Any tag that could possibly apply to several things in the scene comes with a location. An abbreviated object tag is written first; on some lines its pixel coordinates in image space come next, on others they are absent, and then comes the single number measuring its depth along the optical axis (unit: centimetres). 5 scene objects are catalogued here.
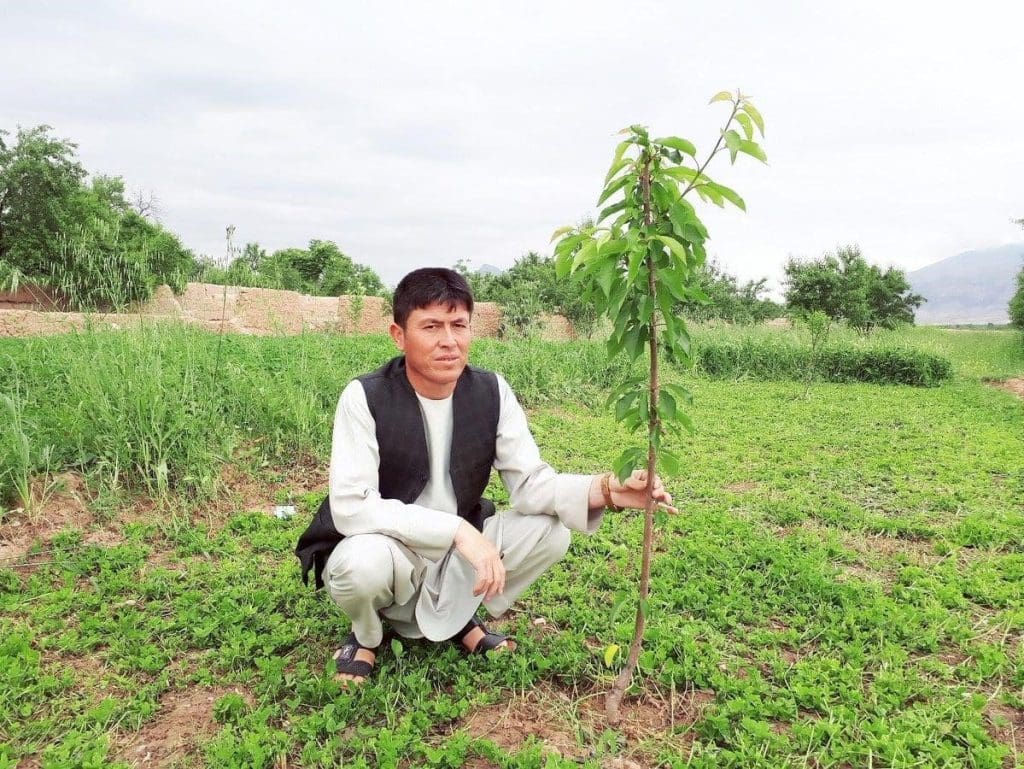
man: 229
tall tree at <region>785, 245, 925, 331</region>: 2578
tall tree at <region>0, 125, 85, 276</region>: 2002
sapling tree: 183
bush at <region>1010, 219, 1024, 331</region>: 2112
